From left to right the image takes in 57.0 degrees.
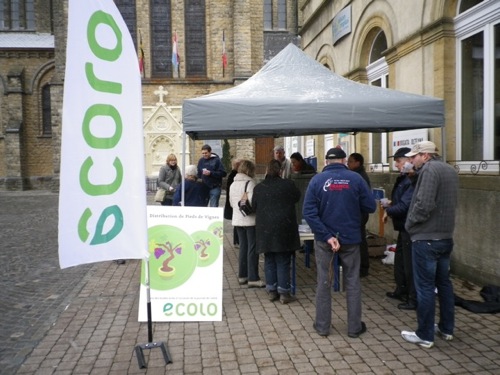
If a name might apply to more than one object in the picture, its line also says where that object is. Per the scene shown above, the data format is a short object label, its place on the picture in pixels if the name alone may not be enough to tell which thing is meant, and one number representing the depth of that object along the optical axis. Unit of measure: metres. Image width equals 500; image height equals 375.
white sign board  4.95
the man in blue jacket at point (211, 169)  8.85
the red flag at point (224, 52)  26.34
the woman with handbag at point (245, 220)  5.93
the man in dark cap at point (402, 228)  5.02
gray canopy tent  5.50
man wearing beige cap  3.93
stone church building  26.78
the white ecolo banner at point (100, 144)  3.37
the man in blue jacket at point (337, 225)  4.33
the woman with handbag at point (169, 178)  8.37
